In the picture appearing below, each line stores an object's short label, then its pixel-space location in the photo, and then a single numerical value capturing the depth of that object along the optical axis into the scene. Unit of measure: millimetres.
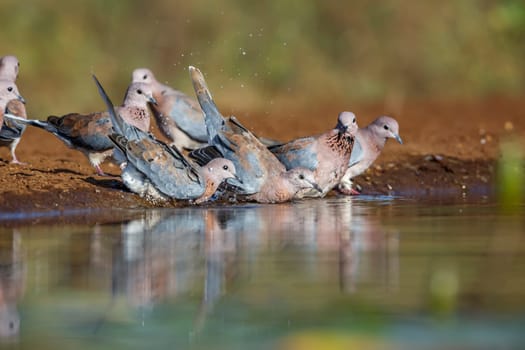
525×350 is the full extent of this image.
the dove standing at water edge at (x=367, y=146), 11008
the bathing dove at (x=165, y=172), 9625
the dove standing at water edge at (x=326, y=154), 10383
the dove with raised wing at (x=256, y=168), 10016
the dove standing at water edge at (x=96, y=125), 10805
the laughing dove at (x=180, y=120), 12078
